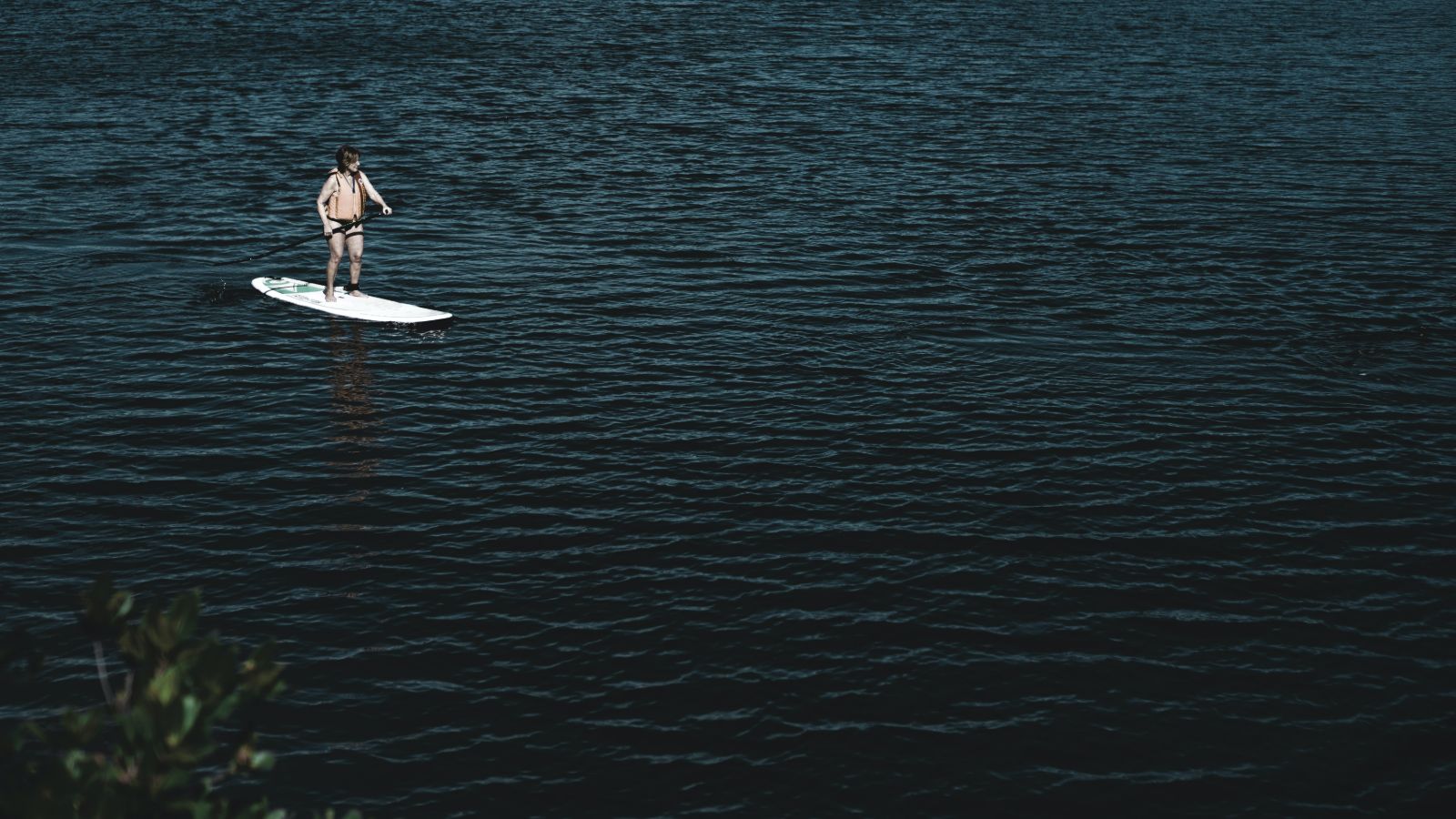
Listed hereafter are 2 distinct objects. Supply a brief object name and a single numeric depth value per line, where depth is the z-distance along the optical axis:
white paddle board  32.91
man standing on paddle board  32.12
